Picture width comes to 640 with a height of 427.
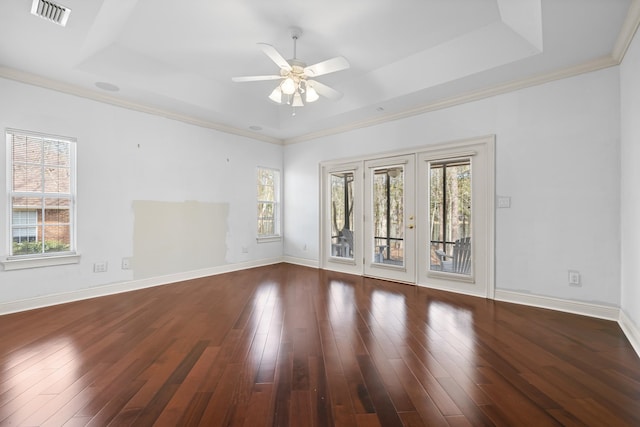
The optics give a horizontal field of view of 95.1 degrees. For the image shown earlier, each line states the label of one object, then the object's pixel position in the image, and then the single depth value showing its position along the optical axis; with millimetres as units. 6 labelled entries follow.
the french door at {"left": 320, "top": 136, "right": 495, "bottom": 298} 4023
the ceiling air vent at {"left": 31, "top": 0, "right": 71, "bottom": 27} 2479
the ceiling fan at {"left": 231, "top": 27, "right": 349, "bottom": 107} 2916
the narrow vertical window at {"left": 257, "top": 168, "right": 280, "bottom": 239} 6274
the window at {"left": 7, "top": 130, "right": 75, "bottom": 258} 3488
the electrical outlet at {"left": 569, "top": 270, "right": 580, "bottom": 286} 3293
